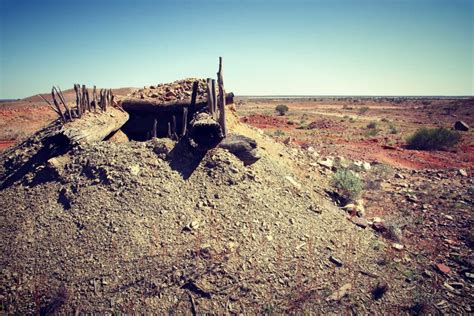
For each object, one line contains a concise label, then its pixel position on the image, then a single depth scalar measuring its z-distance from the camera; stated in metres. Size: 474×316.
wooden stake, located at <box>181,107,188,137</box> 6.19
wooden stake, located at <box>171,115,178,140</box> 6.31
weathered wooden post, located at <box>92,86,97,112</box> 6.88
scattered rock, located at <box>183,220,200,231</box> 4.76
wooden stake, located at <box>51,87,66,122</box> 6.36
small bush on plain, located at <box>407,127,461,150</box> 14.48
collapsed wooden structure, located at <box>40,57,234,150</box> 5.80
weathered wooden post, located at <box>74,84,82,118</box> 6.54
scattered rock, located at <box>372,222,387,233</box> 5.94
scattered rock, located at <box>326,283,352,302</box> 4.08
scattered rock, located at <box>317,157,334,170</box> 9.12
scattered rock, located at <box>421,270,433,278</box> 4.68
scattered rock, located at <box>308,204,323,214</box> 5.86
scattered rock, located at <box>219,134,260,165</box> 6.17
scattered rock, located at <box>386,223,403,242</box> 5.66
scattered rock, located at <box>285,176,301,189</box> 6.48
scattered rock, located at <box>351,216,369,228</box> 5.94
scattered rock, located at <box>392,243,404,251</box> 5.32
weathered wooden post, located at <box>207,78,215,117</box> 6.27
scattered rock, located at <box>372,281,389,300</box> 4.18
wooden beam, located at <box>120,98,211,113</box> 7.11
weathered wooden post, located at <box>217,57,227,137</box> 6.31
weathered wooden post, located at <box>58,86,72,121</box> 6.34
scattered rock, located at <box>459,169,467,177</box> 9.45
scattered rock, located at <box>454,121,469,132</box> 19.72
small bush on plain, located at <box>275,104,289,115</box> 34.92
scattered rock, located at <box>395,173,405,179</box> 9.38
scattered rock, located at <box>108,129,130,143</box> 7.08
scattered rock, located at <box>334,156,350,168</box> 9.93
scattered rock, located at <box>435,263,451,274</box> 4.78
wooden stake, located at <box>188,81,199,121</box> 6.81
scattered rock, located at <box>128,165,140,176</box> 5.37
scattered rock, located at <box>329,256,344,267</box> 4.69
